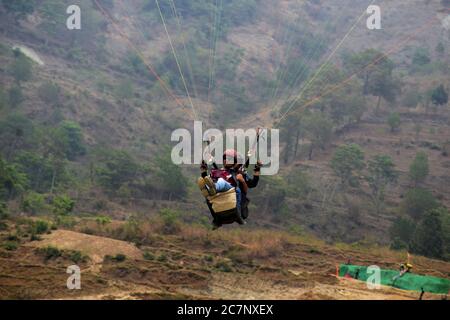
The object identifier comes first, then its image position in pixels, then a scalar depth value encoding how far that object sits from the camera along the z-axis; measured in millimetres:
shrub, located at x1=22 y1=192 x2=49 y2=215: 38597
